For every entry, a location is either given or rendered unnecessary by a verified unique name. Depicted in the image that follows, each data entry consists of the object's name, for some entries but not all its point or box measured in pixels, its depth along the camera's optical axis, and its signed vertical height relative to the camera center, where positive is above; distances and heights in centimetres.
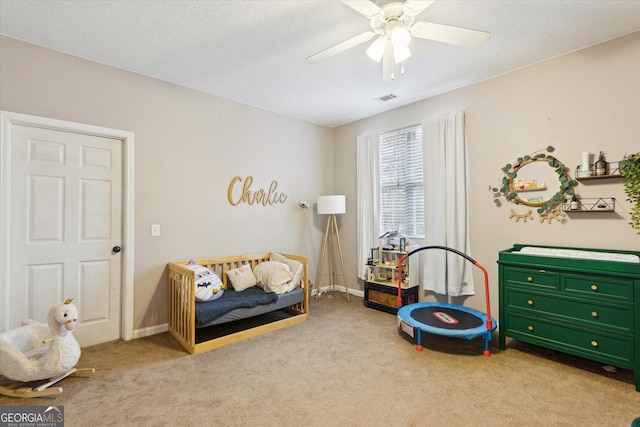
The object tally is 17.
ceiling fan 176 +119
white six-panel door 256 -7
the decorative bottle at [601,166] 251 +43
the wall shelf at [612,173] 248 +37
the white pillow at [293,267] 353 -59
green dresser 215 -69
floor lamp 433 -16
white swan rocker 201 -93
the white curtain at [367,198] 438 +30
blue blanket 277 -82
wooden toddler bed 278 -90
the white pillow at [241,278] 351 -69
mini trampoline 265 -98
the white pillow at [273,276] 343 -66
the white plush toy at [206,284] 295 -65
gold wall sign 381 +33
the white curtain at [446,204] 341 +17
